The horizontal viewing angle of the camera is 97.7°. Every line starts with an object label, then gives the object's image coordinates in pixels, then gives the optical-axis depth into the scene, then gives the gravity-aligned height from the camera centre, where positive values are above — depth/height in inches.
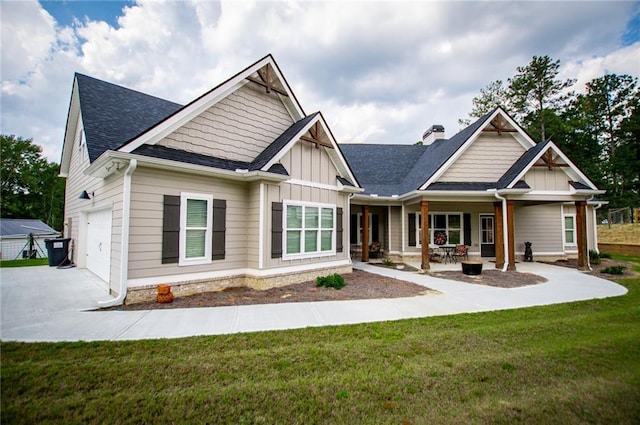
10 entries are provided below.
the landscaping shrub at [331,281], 323.0 -67.0
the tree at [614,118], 1125.7 +451.4
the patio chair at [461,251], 520.1 -48.9
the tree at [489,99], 1118.6 +513.8
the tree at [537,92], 1004.6 +495.1
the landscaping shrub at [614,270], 413.7 -67.5
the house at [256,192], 262.4 +44.0
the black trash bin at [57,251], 440.5 -44.1
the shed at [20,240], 735.7 -45.3
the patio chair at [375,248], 574.2 -48.4
